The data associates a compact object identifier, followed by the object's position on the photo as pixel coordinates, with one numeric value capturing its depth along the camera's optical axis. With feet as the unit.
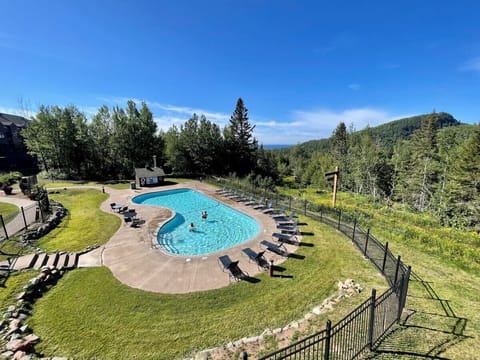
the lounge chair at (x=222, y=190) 84.53
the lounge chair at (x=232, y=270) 30.40
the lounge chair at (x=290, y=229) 45.55
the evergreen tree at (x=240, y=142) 134.00
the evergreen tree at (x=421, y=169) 98.63
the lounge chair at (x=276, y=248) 37.04
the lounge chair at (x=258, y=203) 65.41
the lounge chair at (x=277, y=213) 55.03
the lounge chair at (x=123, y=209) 58.45
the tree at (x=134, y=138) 113.09
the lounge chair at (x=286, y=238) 40.83
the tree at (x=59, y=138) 106.73
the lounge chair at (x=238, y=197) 73.52
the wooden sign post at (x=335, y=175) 53.70
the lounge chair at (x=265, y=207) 61.03
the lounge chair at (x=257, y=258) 33.62
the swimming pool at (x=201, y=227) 43.88
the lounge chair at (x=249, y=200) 68.42
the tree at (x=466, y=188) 72.33
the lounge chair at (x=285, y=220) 50.70
